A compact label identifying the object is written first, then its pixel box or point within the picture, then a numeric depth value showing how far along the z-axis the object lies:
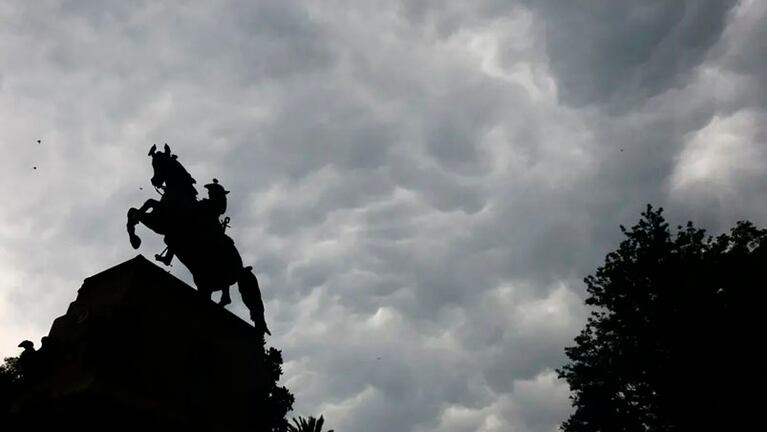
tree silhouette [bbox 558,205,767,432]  22.22
